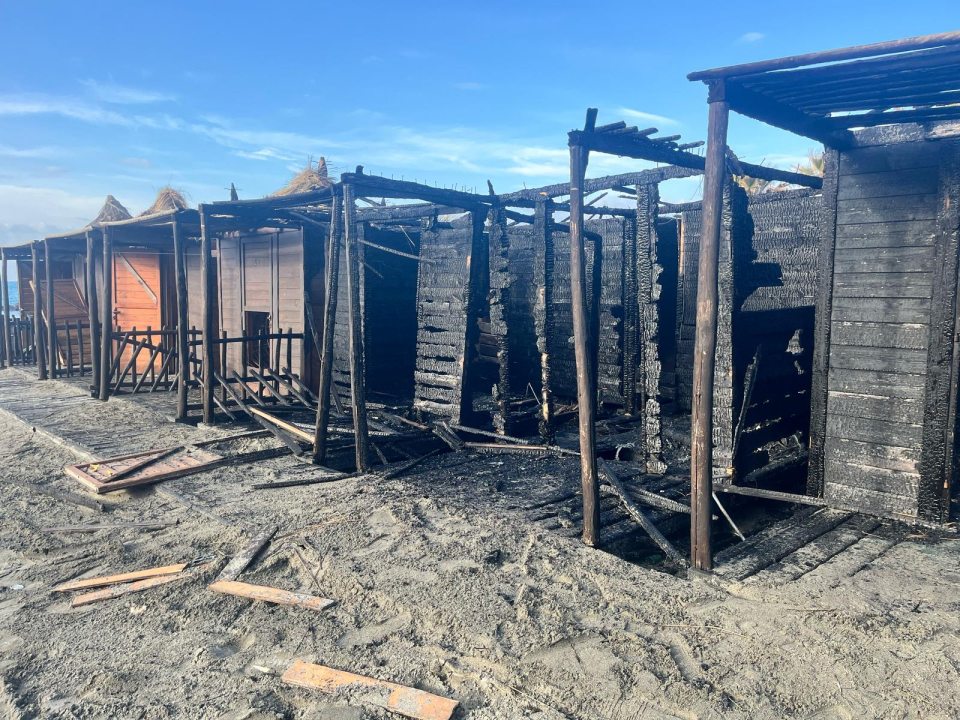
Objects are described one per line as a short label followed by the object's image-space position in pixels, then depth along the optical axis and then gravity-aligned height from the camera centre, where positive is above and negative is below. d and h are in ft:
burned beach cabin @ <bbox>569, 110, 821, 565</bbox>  15.94 -0.53
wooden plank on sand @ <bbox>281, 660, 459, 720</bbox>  10.19 -6.39
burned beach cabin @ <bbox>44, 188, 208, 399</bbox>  38.96 +0.79
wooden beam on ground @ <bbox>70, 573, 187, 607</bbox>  14.51 -6.61
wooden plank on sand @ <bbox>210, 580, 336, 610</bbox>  13.91 -6.43
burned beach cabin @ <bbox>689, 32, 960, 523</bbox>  17.20 +0.20
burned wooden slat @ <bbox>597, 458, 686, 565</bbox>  15.99 -5.87
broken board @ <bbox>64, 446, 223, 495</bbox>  22.45 -6.19
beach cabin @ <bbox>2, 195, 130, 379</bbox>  52.44 +0.18
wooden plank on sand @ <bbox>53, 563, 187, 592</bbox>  15.33 -6.61
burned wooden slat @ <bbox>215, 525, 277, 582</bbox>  15.49 -6.36
